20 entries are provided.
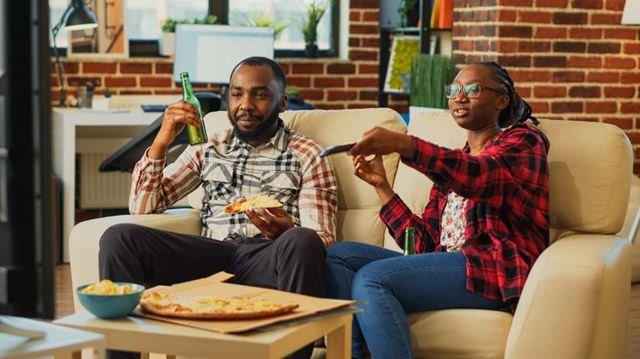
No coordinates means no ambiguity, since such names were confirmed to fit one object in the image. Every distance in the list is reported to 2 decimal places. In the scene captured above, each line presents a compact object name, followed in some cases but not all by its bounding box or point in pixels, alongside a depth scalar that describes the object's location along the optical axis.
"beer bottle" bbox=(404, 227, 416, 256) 3.26
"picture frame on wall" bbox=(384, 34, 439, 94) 6.45
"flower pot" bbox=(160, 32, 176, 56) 6.62
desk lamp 5.85
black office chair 5.16
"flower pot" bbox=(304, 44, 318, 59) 7.00
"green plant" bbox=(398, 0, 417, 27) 6.48
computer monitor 5.95
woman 2.93
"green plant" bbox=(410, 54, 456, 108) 5.42
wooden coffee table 2.35
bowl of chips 2.48
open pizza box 2.43
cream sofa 2.80
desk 5.40
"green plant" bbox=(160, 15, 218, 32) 6.61
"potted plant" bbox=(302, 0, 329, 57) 6.98
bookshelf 5.98
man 3.22
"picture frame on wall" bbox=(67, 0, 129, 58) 6.52
